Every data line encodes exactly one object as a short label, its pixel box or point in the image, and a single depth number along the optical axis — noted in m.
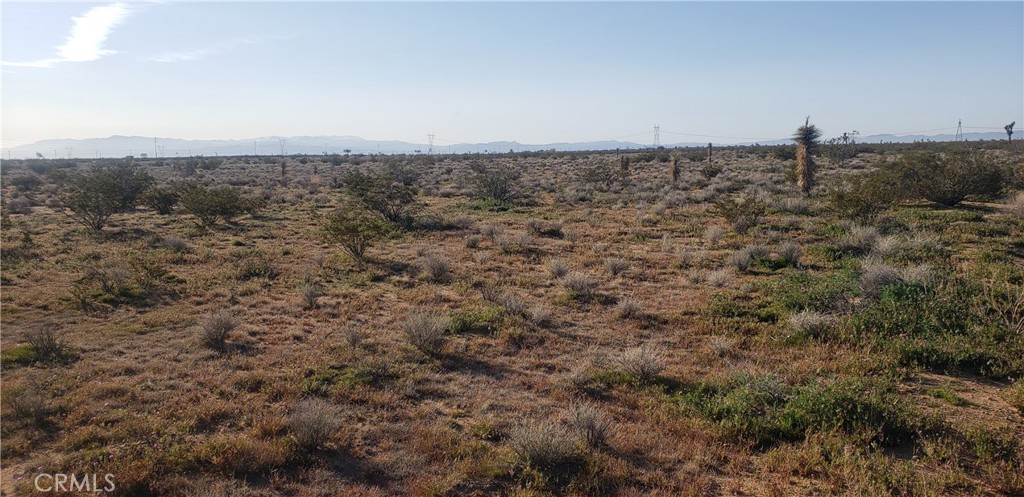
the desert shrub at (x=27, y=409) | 6.11
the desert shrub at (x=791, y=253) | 13.55
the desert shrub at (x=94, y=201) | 19.91
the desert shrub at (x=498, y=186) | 29.59
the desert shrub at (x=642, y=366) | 7.40
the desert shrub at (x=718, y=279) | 12.11
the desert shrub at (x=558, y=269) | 13.40
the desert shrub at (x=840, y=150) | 47.62
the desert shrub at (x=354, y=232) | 15.05
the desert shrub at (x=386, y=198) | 21.66
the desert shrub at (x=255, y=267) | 13.55
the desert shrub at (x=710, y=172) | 37.97
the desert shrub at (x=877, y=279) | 9.84
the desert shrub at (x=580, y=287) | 11.67
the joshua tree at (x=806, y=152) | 25.31
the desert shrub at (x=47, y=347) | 8.02
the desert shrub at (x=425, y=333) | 8.57
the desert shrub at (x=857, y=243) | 13.81
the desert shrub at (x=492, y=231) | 18.45
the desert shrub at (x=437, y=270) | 13.27
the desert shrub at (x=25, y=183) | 34.69
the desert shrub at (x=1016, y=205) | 18.25
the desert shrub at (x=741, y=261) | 13.33
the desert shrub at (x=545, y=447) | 5.34
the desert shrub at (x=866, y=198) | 17.14
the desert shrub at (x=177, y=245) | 16.36
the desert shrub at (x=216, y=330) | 8.80
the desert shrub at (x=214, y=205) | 21.20
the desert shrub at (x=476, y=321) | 9.59
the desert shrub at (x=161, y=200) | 24.58
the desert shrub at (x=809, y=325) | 8.59
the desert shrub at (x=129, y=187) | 24.45
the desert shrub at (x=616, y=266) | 13.55
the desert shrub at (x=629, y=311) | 10.29
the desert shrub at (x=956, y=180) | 20.44
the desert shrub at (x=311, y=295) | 11.08
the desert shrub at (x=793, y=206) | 21.25
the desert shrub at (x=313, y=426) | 5.69
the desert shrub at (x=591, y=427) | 5.77
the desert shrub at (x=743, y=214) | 18.19
